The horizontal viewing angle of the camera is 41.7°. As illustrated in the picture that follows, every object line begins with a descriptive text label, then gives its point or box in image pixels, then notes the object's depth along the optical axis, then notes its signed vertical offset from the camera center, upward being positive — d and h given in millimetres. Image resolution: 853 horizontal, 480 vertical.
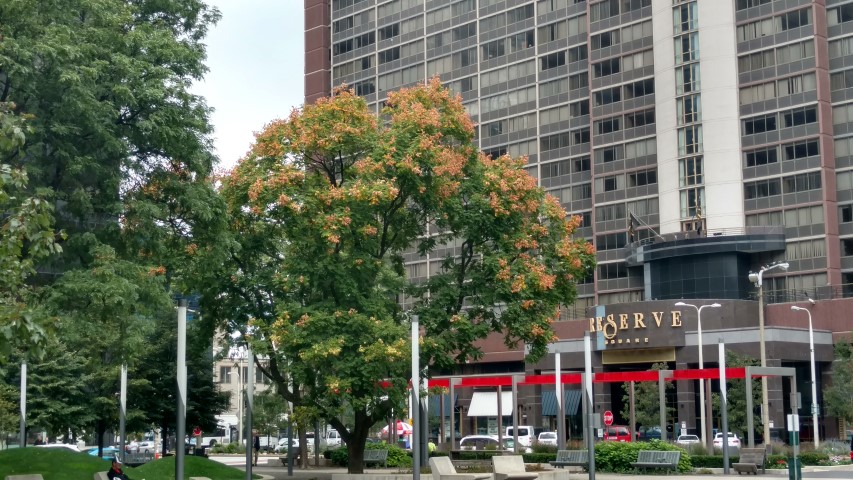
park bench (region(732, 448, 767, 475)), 45656 -3105
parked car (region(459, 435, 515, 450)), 67312 -3465
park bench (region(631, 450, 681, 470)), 44688 -2979
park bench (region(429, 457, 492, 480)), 35938 -2672
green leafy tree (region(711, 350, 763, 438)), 73062 -1142
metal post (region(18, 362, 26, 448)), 46294 -63
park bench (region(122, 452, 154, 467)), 62544 -3891
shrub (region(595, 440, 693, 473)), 46188 -2911
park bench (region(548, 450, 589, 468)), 46781 -3042
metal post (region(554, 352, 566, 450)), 45438 -1153
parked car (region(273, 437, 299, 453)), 91038 -4636
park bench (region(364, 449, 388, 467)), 53406 -3264
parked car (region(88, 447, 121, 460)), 64438 -3601
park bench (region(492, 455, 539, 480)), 36250 -2677
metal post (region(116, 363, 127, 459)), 49156 -688
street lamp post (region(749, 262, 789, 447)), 53728 +939
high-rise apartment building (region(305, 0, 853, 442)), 87562 +20446
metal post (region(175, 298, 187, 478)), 25281 -11
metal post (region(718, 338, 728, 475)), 44747 -684
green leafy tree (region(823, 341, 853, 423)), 71375 -379
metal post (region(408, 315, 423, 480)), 31672 -271
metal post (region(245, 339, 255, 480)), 38406 -66
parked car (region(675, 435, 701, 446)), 70269 -3409
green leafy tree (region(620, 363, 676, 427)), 76812 -1344
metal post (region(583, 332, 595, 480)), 36188 -612
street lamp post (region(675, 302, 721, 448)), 50981 -812
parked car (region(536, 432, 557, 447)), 79938 -3570
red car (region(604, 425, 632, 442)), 76500 -3327
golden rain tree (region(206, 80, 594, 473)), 37344 +4993
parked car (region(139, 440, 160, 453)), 81650 -4192
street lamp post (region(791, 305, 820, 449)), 57272 -749
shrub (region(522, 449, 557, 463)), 51062 -3228
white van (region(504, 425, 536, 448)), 81625 -3611
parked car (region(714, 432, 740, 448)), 64925 -3356
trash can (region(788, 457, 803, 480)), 34281 -2621
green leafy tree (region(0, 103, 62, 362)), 16312 +2314
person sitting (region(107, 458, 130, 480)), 31069 -2255
